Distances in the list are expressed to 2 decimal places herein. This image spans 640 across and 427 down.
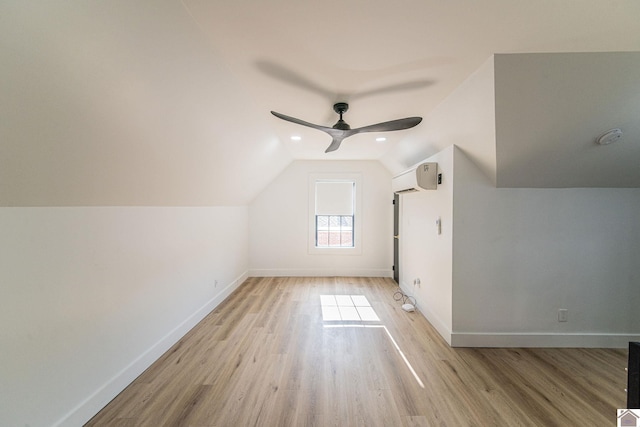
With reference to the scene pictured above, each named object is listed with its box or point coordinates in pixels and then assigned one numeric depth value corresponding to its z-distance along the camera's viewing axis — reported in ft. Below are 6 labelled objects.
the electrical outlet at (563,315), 7.97
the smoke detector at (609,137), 6.36
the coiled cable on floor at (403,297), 11.68
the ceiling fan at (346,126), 6.73
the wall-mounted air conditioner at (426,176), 9.21
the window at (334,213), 16.29
